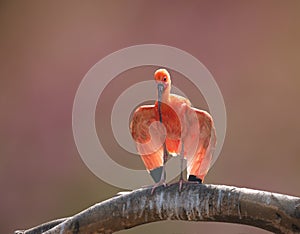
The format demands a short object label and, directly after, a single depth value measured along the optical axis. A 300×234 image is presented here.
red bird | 23.17
